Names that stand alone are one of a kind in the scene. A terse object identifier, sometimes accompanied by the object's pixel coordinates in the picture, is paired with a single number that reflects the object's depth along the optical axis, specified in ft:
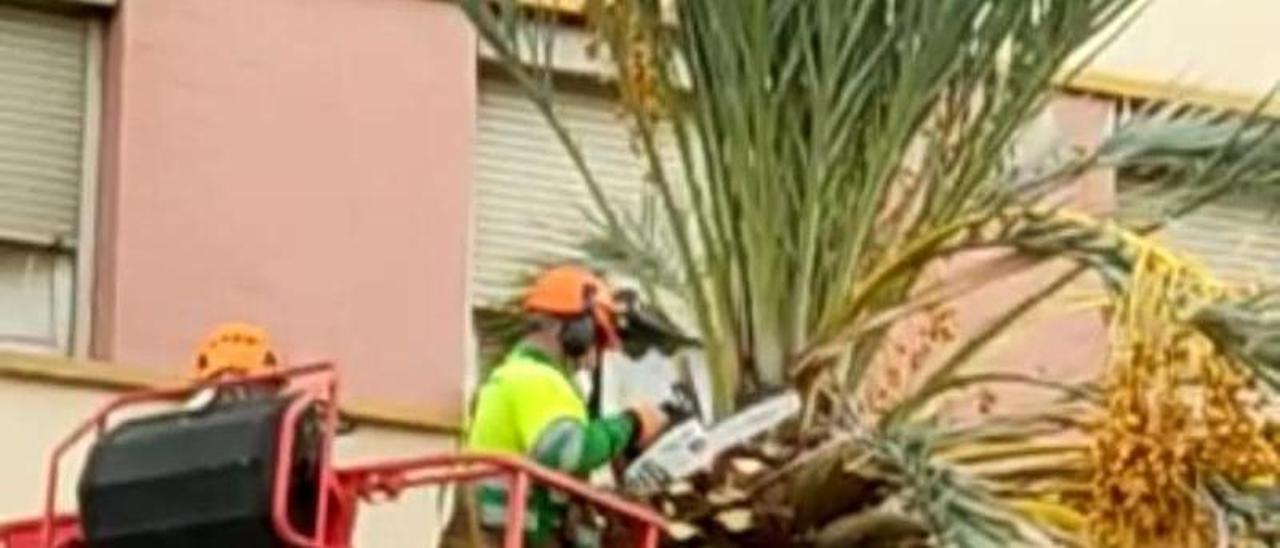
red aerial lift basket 47.96
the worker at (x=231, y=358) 50.47
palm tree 53.06
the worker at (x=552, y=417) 52.13
